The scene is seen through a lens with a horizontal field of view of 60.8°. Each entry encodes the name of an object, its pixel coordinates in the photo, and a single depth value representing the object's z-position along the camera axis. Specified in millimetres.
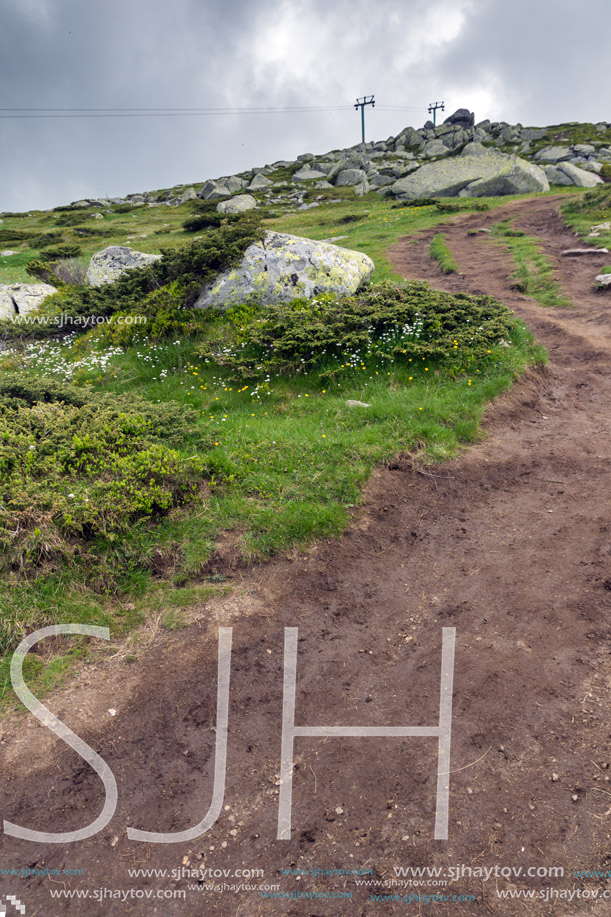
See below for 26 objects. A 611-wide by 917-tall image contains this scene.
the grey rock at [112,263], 16375
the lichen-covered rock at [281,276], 12406
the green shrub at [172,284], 12672
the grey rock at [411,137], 80000
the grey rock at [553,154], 52375
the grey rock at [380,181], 52125
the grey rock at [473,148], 62334
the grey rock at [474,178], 36500
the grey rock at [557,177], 38719
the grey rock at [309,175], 66150
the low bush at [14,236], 40138
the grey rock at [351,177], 58156
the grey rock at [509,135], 68512
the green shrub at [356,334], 10242
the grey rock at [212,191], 60938
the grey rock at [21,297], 16297
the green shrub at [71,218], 49281
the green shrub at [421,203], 37281
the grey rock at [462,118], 85312
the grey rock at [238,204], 47978
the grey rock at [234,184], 65994
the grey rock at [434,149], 69562
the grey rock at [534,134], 67575
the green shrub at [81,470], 5812
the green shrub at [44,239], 37091
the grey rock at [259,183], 63669
